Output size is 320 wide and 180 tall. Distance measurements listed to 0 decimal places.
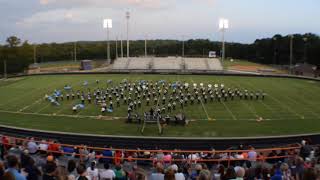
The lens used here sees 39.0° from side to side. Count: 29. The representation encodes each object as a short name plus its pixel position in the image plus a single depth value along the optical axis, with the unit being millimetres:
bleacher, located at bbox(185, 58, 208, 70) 73225
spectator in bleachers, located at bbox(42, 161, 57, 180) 7782
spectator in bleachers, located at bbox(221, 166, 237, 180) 7535
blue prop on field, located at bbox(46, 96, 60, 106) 32856
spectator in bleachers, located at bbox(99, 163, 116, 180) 9516
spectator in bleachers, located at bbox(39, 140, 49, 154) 14836
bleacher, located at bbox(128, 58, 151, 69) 74500
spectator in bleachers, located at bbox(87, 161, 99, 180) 9805
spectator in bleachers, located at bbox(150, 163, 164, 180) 8338
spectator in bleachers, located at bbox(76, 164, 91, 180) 6922
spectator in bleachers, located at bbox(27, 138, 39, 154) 14574
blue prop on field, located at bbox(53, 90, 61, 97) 35500
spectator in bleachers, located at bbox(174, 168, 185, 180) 8791
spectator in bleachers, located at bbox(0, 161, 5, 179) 6719
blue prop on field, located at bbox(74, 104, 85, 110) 30578
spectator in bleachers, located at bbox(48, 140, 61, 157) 14961
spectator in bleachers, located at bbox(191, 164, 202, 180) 10025
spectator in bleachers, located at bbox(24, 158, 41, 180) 8102
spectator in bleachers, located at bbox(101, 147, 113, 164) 14266
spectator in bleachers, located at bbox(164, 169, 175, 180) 6441
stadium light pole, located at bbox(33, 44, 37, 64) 97588
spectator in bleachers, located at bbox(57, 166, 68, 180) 6383
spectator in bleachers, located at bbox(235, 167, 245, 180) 7594
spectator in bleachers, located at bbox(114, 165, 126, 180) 9508
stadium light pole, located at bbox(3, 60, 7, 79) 66300
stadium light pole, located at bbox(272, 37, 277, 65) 93444
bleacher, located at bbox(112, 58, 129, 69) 75000
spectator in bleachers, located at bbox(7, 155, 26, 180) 6756
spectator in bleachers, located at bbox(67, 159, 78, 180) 8381
